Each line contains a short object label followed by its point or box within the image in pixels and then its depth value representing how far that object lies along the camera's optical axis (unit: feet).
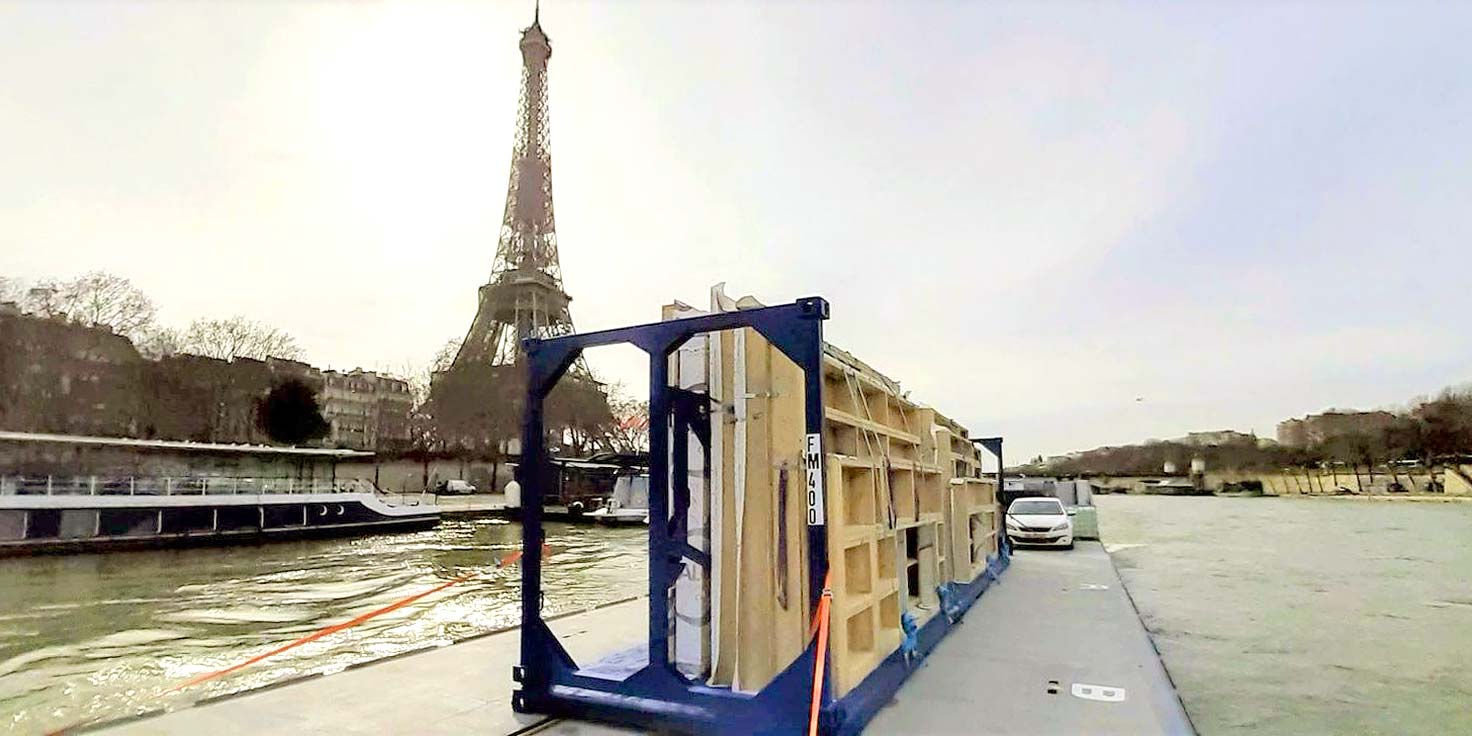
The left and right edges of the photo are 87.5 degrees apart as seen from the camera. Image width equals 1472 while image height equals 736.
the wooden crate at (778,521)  14.70
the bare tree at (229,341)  129.80
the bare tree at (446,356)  184.68
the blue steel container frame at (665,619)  13.32
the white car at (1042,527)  56.49
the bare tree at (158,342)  114.21
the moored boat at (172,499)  66.74
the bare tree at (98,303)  102.94
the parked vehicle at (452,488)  171.94
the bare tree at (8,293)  98.94
